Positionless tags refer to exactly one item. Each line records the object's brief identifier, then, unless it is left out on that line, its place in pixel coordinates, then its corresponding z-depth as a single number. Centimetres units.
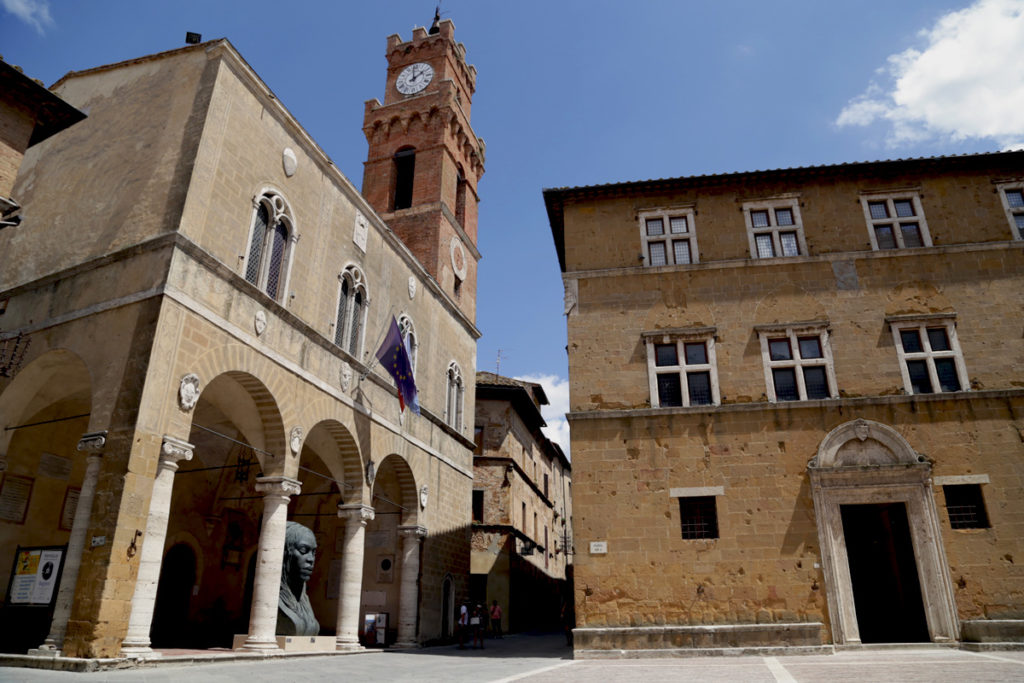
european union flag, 1656
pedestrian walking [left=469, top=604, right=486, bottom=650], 1816
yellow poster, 1063
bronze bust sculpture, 1417
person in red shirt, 2183
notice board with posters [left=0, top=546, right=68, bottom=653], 1034
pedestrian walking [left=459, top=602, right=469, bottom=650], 1899
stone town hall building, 1088
